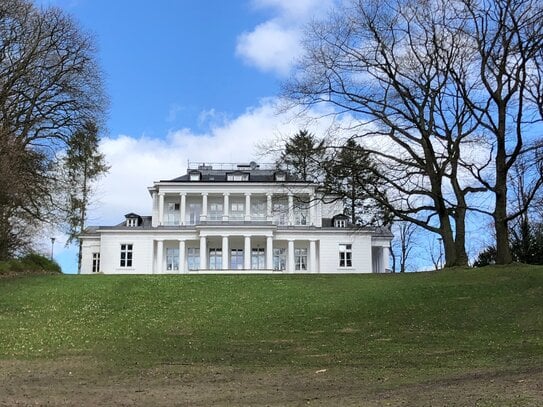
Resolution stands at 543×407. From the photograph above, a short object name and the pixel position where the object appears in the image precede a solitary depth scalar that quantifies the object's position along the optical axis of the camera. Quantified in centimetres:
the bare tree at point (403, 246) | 6308
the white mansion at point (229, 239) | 5959
